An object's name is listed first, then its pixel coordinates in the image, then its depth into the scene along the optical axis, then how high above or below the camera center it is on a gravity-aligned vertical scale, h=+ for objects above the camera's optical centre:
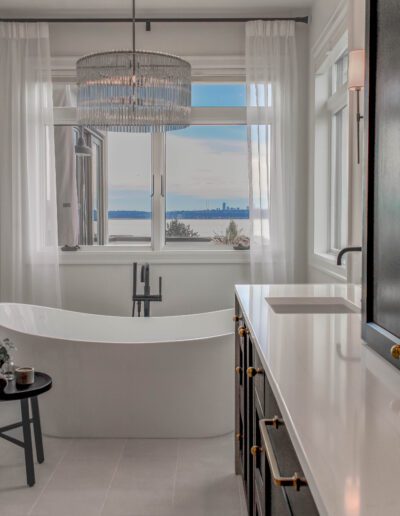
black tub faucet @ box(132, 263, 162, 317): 4.11 -0.52
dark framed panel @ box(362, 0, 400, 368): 1.31 +0.09
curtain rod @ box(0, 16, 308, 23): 4.38 +1.52
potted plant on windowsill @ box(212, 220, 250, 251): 4.74 -0.13
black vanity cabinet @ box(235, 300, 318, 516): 1.03 -0.53
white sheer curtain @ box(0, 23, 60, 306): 4.40 +0.41
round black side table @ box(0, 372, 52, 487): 2.66 -0.86
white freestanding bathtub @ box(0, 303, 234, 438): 3.19 -0.91
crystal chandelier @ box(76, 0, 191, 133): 2.89 +0.67
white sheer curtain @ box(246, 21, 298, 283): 4.36 +0.58
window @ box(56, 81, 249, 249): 4.73 +0.28
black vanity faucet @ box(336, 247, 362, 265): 2.39 -0.12
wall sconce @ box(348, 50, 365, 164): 2.59 +0.67
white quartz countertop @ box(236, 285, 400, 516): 0.74 -0.33
